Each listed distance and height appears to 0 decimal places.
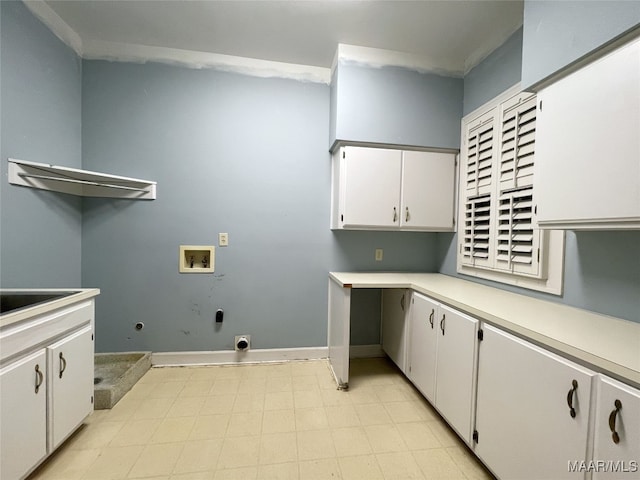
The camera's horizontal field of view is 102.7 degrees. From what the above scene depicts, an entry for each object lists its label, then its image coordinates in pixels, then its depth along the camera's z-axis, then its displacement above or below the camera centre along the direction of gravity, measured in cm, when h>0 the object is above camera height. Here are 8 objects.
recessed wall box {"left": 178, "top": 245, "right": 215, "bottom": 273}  235 -26
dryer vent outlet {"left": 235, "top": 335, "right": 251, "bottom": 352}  240 -104
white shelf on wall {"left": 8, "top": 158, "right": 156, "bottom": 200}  168 +36
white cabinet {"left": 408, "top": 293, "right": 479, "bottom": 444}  138 -77
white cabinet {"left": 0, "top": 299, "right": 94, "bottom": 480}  108 -77
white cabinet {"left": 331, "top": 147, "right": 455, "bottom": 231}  227 +42
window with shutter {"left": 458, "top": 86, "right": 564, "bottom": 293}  160 +26
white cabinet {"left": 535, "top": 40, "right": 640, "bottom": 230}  96 +39
